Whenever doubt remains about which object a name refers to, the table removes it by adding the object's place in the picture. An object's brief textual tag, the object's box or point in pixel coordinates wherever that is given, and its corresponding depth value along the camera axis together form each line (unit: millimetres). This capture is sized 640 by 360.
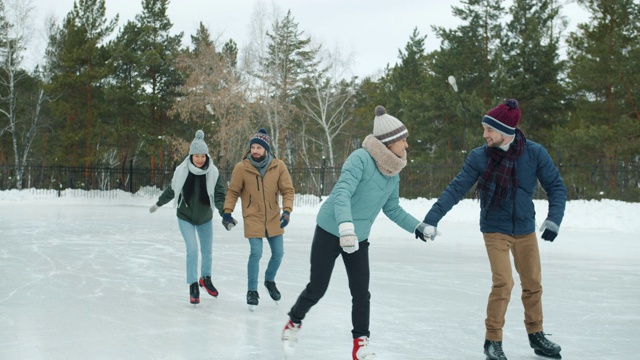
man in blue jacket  4008
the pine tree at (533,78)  26938
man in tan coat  5648
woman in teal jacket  3738
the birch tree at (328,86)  38094
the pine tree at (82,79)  33000
